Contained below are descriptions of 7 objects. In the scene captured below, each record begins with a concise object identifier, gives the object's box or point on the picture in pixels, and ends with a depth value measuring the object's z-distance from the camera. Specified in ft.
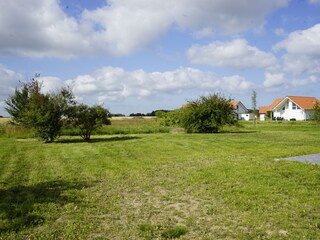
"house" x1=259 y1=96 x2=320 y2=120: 192.14
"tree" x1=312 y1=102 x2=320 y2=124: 110.22
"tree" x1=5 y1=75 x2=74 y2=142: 65.00
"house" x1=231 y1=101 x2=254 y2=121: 250.78
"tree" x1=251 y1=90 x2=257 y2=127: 128.88
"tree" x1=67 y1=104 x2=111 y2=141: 68.74
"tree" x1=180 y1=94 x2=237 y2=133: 90.48
